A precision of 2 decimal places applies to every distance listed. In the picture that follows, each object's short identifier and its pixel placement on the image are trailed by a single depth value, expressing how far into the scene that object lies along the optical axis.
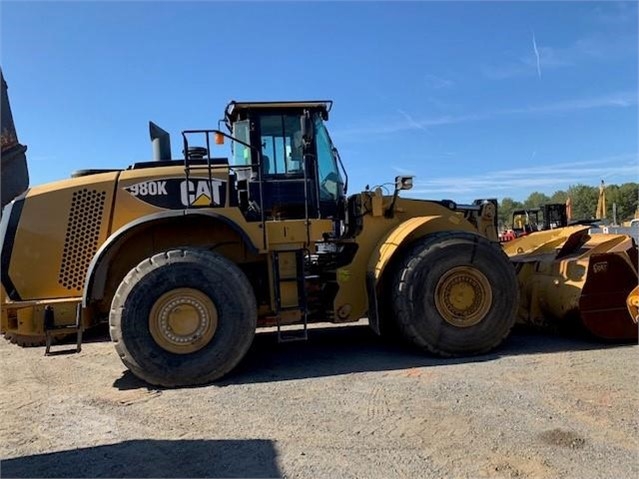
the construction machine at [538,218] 18.94
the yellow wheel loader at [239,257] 5.54
